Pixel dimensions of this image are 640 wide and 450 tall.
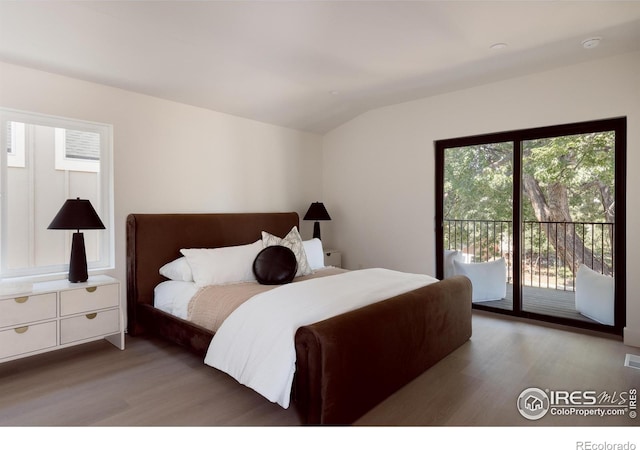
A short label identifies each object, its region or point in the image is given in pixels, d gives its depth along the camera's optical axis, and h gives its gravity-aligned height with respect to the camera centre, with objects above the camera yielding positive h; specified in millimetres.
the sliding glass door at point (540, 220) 3436 +10
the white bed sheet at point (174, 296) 3046 -658
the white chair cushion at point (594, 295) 3443 -723
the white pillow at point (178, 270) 3301 -452
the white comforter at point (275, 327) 2047 -655
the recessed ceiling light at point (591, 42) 2896 +1448
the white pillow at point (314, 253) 4000 -354
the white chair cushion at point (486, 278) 4113 -654
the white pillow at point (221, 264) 3203 -389
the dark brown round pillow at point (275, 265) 3330 -412
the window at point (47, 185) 2934 +316
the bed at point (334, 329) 1930 -719
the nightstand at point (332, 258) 5004 -510
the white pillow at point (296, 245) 3650 -247
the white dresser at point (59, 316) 2516 -713
